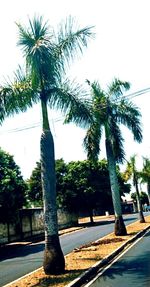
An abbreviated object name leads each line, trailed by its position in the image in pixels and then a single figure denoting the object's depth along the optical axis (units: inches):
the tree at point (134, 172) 997.5
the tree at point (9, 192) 685.5
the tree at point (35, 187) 1398.1
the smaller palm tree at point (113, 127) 646.2
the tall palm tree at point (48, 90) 337.2
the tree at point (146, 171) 1296.8
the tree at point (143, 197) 2700.9
